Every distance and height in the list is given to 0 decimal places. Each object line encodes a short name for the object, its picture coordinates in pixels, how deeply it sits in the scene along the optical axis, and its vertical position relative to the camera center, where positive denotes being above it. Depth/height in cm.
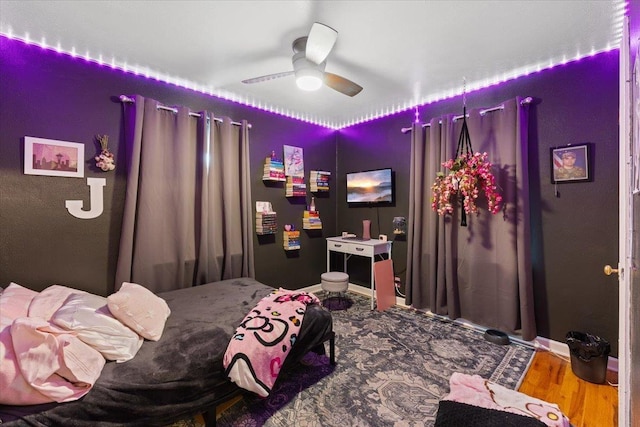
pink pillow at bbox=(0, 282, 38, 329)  138 -50
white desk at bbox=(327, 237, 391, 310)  335 -42
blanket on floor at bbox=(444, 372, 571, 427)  156 -116
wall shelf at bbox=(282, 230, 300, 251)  368 -34
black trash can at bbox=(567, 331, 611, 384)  200 -107
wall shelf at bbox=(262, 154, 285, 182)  346 +57
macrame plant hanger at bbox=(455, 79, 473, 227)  282 +73
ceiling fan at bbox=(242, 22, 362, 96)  184 +116
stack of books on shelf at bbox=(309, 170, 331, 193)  399 +49
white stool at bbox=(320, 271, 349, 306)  329 -82
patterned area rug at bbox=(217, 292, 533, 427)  171 -123
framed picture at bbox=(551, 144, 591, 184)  231 +43
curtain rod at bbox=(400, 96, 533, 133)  252 +104
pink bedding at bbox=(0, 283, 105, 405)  113 -65
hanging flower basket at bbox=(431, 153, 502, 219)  257 +30
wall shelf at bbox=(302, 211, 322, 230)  392 -8
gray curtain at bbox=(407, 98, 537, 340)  254 -26
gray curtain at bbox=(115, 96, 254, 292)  252 +15
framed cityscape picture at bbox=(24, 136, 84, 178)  214 +47
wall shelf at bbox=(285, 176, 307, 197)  373 +38
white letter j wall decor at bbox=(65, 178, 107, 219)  233 +10
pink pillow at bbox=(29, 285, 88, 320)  151 -51
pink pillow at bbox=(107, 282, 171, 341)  160 -59
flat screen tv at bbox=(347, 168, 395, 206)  368 +37
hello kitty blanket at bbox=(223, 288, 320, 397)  156 -79
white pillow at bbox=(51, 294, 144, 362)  141 -61
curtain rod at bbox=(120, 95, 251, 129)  249 +105
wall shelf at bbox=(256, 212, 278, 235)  341 -11
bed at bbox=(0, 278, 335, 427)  121 -83
